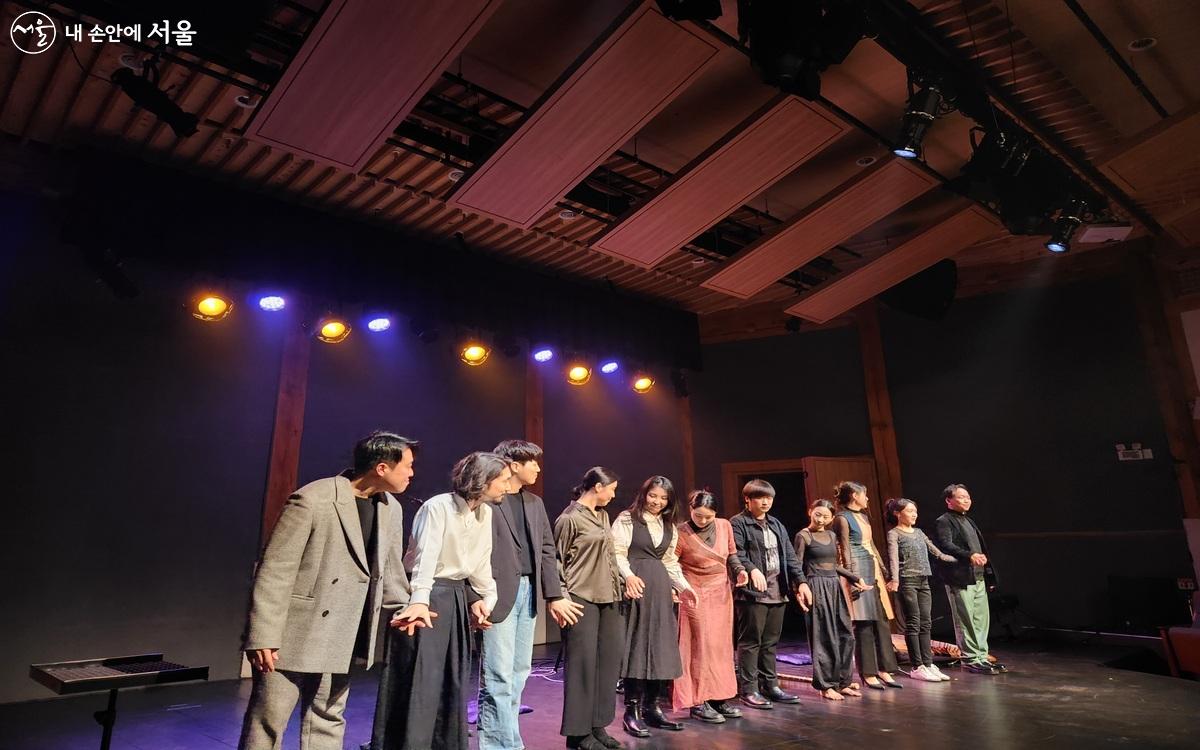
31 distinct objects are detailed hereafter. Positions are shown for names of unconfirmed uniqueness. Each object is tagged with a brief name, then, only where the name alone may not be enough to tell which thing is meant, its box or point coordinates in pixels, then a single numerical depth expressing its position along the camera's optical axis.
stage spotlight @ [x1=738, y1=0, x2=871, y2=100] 3.76
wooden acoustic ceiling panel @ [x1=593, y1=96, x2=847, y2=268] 4.85
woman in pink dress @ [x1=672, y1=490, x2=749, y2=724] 4.15
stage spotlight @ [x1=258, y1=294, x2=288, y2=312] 6.07
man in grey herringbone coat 2.38
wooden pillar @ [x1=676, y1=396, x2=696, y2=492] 8.91
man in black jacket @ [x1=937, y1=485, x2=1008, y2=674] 5.52
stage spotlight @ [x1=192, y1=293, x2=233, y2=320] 5.77
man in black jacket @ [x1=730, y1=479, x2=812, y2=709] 4.52
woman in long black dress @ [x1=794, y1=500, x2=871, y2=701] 4.72
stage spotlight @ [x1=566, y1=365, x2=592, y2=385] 8.05
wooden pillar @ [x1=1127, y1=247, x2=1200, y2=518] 6.66
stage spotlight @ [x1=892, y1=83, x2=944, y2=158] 4.46
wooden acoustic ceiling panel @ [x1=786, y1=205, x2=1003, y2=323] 6.39
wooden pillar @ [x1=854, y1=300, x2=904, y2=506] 7.97
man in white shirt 2.79
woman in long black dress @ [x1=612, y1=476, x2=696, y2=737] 3.83
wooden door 7.61
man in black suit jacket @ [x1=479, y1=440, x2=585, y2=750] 3.10
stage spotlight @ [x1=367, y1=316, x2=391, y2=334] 6.67
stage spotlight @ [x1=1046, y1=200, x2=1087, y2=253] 5.75
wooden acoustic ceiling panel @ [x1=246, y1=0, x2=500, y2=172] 3.71
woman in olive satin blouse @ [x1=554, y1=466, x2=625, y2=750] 3.46
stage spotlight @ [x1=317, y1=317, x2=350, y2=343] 6.30
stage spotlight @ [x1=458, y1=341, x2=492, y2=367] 7.25
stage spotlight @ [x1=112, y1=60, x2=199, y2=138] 4.07
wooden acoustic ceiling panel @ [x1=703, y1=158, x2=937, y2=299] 5.61
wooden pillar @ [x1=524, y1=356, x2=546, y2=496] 7.68
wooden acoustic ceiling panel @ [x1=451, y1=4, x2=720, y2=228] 4.06
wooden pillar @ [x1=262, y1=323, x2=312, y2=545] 5.91
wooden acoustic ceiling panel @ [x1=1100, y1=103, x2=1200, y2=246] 4.68
